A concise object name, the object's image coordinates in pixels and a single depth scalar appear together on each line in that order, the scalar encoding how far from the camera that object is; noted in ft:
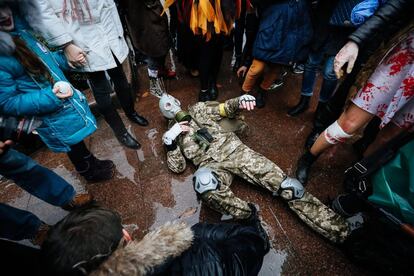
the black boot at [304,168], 7.66
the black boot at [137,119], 10.31
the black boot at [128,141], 9.45
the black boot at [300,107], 10.37
